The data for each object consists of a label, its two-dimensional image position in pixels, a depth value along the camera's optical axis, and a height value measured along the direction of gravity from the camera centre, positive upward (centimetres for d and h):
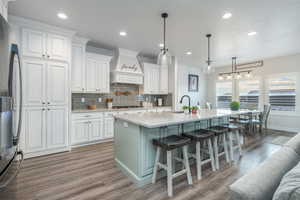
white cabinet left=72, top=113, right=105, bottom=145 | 353 -74
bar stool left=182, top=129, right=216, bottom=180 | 222 -60
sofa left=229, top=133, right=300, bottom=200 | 71 -43
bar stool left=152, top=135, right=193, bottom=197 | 186 -65
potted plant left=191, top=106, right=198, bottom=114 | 293 -20
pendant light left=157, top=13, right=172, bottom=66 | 252 +72
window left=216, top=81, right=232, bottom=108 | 673 +30
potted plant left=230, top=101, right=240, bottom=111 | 379 -17
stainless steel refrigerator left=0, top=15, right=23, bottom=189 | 92 -9
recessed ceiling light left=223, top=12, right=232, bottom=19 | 261 +153
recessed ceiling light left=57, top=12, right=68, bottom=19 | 265 +154
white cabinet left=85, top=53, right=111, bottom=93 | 392 +72
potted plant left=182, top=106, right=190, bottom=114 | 294 -20
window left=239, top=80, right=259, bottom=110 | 578 +30
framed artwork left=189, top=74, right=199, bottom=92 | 712 +82
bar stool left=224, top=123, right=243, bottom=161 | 284 -60
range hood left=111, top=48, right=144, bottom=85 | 436 +96
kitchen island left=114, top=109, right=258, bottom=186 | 203 -61
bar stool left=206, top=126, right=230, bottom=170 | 253 -58
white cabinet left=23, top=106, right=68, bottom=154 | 286 -62
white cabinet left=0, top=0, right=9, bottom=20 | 191 +125
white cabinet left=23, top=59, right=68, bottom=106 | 286 +33
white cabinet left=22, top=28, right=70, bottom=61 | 284 +112
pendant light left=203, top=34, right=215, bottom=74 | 339 +71
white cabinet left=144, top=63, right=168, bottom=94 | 505 +72
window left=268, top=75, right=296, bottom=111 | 499 +26
